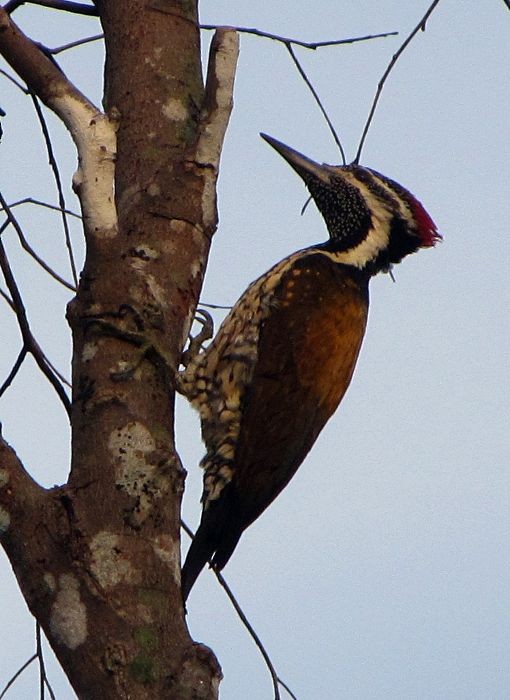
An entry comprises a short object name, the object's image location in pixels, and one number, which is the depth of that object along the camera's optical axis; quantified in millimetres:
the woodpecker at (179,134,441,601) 6445
